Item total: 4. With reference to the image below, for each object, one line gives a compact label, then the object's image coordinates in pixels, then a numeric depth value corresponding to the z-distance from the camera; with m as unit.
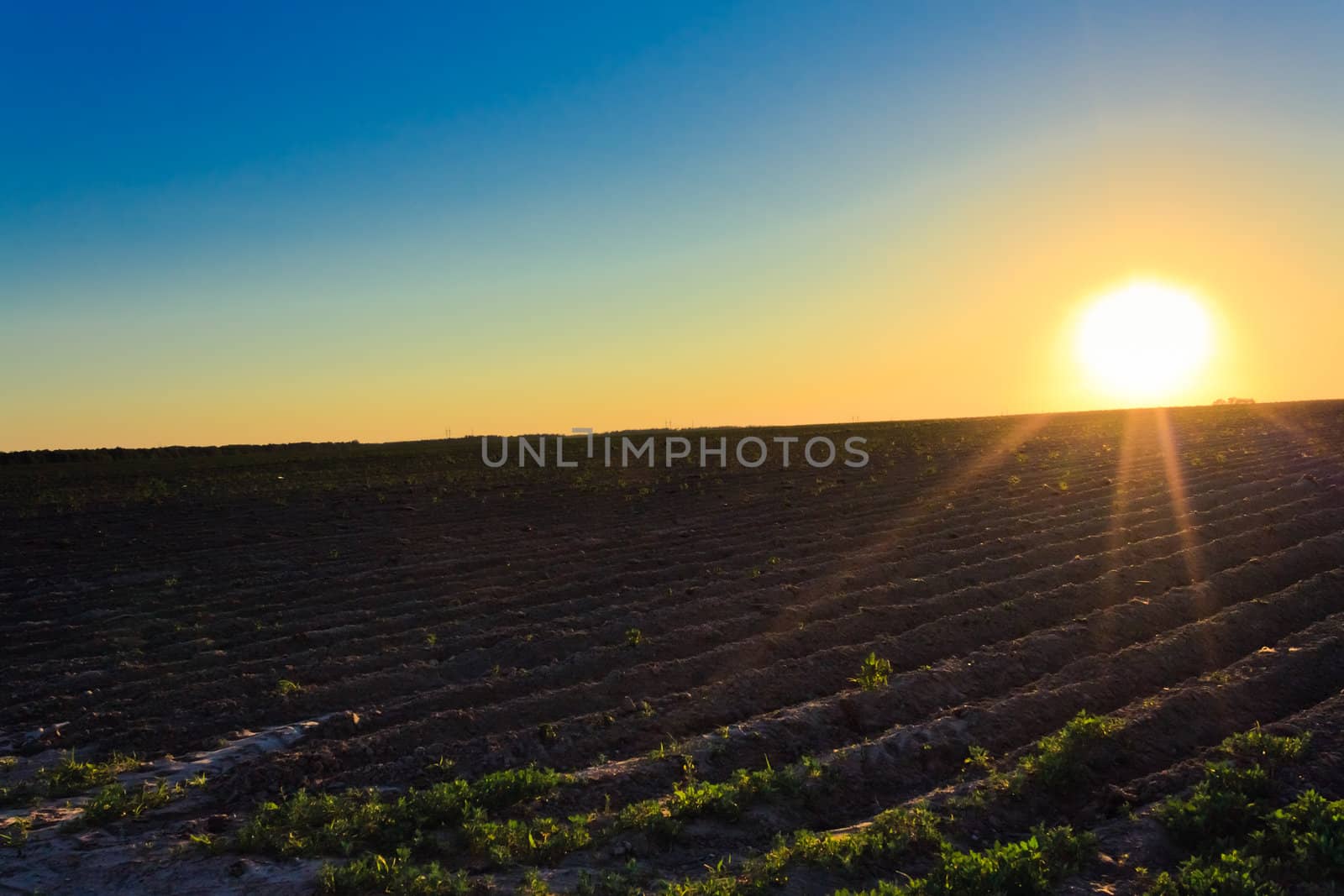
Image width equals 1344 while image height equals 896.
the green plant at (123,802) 6.06
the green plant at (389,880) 4.82
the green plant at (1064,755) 5.98
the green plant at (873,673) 8.01
